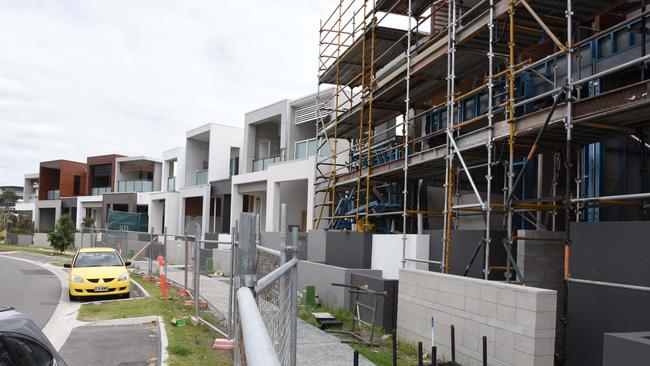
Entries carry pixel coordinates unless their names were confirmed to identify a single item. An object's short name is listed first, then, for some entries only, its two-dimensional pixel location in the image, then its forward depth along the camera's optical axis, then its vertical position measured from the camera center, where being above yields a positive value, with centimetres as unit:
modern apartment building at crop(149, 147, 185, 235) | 3475 +49
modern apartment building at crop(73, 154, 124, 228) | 4553 +126
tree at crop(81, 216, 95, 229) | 4205 -166
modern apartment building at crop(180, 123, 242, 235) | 2955 +199
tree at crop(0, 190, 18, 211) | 6962 -13
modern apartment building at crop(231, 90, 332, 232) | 2173 +195
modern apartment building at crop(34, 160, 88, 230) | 5000 +106
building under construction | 698 +126
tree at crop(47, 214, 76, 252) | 3197 -198
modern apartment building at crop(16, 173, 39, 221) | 5831 +100
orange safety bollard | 1377 -192
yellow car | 1445 -209
